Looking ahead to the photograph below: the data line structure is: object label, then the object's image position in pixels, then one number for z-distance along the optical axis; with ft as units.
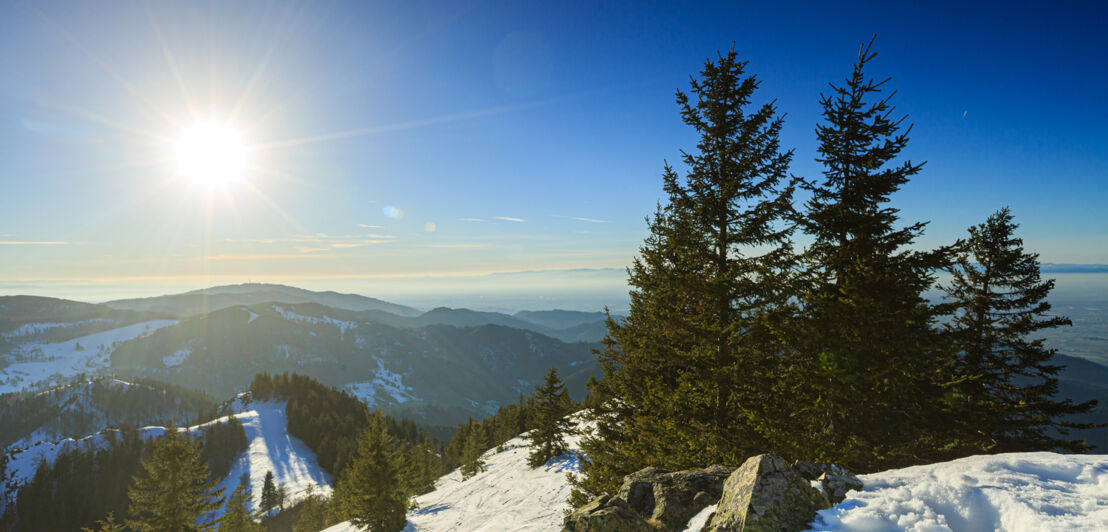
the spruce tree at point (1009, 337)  51.96
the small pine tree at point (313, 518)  198.90
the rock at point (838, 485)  22.10
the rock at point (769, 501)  19.86
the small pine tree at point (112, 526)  80.15
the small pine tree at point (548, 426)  112.27
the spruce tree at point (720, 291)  35.68
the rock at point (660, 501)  25.93
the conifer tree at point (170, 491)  74.84
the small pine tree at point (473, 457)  152.35
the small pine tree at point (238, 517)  120.98
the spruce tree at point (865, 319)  31.48
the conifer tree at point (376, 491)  86.33
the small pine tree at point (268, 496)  288.71
